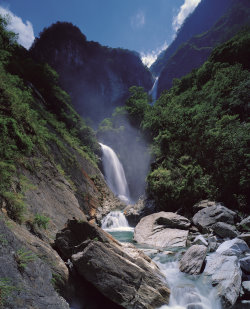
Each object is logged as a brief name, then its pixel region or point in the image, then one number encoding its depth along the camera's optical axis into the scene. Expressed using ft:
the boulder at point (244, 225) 33.83
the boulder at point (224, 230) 33.32
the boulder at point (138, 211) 57.00
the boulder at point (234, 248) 24.26
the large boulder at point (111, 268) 15.93
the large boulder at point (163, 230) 35.81
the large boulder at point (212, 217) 37.27
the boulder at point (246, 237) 28.63
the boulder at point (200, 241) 29.48
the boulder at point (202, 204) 43.59
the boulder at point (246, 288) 17.94
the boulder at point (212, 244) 28.78
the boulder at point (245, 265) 20.56
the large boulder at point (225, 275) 17.57
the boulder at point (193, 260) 22.91
